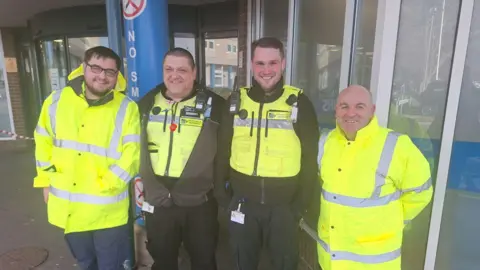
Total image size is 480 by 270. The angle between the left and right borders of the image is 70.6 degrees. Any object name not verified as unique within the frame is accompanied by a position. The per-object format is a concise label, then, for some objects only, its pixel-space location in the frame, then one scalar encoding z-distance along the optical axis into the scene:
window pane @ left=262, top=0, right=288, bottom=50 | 3.92
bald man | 1.60
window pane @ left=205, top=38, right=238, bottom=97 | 6.46
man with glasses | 2.01
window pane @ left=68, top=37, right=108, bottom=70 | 6.90
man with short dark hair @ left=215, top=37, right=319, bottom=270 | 1.92
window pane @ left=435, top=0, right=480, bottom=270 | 1.88
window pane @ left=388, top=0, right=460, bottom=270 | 1.98
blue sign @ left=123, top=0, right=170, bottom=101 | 2.59
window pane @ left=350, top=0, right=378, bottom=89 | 2.38
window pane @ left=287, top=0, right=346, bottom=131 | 3.00
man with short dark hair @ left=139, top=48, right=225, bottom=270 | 2.07
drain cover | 3.05
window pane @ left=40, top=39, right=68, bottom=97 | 7.39
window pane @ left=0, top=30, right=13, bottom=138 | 8.66
